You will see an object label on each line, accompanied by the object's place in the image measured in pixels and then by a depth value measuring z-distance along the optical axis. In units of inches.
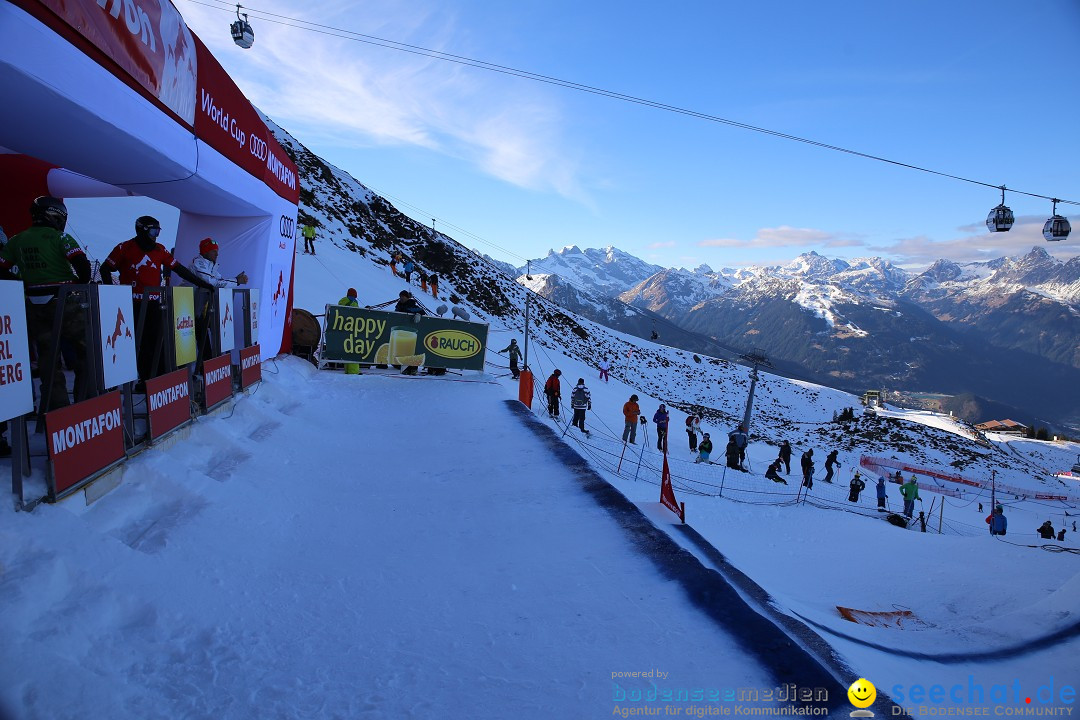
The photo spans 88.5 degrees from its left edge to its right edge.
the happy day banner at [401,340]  556.7
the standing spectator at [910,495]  685.9
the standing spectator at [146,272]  236.4
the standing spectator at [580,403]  634.8
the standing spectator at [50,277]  169.3
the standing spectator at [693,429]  802.2
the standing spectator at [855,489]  782.0
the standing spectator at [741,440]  717.9
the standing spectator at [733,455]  706.8
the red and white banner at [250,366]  344.5
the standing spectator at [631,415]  623.5
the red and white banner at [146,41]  199.6
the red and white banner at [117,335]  186.7
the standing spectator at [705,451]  717.3
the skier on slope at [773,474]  697.0
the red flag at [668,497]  264.2
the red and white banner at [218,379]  279.4
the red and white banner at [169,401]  214.8
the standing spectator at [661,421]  659.0
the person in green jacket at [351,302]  557.0
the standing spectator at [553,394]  631.2
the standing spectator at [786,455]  864.9
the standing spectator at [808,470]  712.4
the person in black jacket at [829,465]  967.6
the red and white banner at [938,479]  1253.1
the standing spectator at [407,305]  598.9
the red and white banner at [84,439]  151.9
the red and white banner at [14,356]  141.9
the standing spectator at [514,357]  767.1
